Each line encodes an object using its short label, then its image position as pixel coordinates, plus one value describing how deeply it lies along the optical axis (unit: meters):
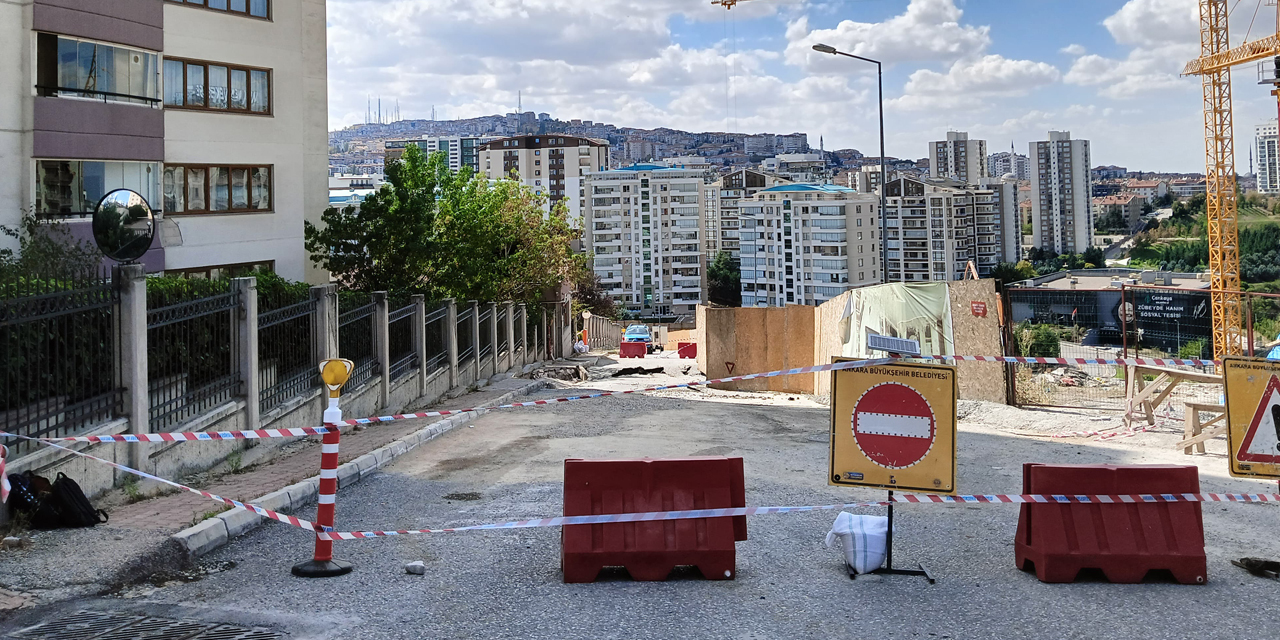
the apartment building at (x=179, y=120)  19.23
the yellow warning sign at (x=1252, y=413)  7.53
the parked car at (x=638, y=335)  61.09
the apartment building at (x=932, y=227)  155.50
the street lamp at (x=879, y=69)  26.70
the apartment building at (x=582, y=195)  184.35
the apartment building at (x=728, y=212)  199.50
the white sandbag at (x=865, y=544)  6.78
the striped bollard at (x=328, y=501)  6.82
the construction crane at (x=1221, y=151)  67.12
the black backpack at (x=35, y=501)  7.27
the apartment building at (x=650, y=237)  177.62
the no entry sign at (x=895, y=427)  6.91
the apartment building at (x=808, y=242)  155.88
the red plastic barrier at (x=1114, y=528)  6.62
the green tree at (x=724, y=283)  168.88
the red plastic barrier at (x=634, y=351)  41.72
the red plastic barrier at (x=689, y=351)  40.91
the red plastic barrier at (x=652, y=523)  6.57
